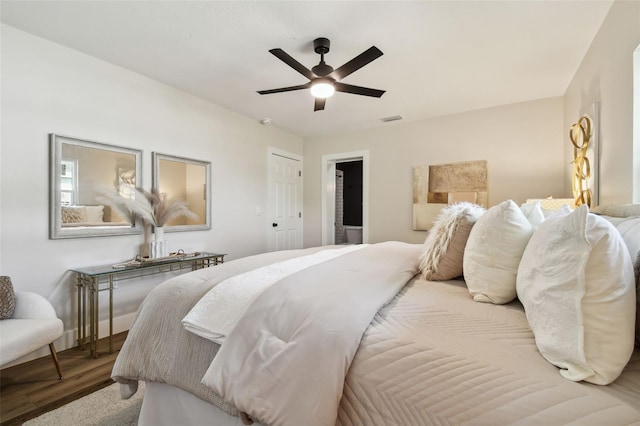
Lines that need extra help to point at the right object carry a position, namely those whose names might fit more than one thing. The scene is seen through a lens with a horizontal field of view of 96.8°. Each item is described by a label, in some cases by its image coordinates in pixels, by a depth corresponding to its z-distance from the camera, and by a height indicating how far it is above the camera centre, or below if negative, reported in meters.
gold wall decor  2.21 +0.39
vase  2.75 -0.35
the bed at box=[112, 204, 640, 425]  0.65 -0.43
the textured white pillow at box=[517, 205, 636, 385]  0.65 -0.22
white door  4.39 +0.15
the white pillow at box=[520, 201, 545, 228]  1.28 -0.02
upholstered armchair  1.60 -0.72
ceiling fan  2.00 +1.06
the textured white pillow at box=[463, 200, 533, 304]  1.09 -0.18
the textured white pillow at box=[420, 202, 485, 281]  1.40 -0.18
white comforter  1.09 -0.38
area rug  1.53 -1.14
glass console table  2.24 -0.64
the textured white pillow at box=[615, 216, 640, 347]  0.72 -0.09
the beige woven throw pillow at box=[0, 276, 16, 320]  1.79 -0.57
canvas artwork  3.61 +0.30
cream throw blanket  0.81 -0.44
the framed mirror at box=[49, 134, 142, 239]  2.27 +0.23
